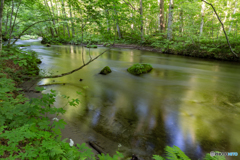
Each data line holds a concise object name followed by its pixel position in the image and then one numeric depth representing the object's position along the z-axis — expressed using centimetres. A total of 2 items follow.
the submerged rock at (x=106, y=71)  889
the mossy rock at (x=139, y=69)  904
